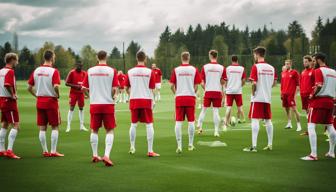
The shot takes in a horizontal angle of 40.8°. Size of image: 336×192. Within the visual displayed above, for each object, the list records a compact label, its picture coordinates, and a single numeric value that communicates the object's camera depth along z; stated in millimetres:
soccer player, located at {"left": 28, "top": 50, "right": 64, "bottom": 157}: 10586
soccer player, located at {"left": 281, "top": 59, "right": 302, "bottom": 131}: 16547
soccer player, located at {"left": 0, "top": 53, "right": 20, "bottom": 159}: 10883
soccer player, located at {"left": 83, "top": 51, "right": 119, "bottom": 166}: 9711
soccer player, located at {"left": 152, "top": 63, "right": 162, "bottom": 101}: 32312
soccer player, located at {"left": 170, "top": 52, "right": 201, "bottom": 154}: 11500
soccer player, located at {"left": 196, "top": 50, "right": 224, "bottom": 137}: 14367
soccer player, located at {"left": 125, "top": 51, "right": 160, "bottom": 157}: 10781
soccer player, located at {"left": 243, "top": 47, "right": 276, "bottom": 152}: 11531
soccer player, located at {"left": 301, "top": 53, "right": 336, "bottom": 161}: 10227
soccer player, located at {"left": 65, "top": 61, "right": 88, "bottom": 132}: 15978
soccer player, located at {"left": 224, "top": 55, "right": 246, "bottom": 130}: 15508
